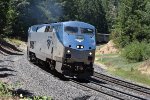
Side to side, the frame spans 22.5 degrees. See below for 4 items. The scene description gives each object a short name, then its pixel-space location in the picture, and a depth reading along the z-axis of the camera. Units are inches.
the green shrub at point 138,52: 1577.1
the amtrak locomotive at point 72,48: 909.2
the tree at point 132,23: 2237.9
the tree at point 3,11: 2072.1
